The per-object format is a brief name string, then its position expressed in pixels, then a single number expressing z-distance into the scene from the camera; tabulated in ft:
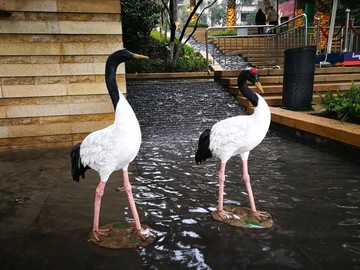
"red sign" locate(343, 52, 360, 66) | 35.14
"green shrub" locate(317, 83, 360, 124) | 18.71
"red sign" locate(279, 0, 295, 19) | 78.90
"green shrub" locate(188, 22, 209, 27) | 81.14
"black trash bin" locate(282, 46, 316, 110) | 24.63
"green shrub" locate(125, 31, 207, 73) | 38.42
